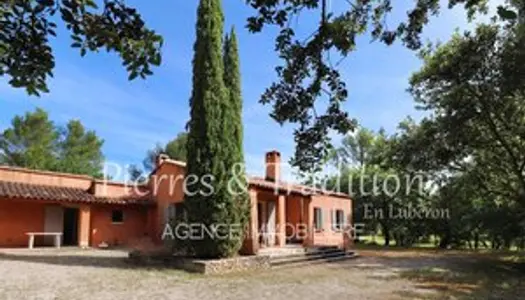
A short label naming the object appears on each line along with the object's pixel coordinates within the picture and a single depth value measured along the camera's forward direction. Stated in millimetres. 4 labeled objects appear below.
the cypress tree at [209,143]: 16500
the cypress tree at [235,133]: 17188
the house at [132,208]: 21859
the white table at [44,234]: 21453
